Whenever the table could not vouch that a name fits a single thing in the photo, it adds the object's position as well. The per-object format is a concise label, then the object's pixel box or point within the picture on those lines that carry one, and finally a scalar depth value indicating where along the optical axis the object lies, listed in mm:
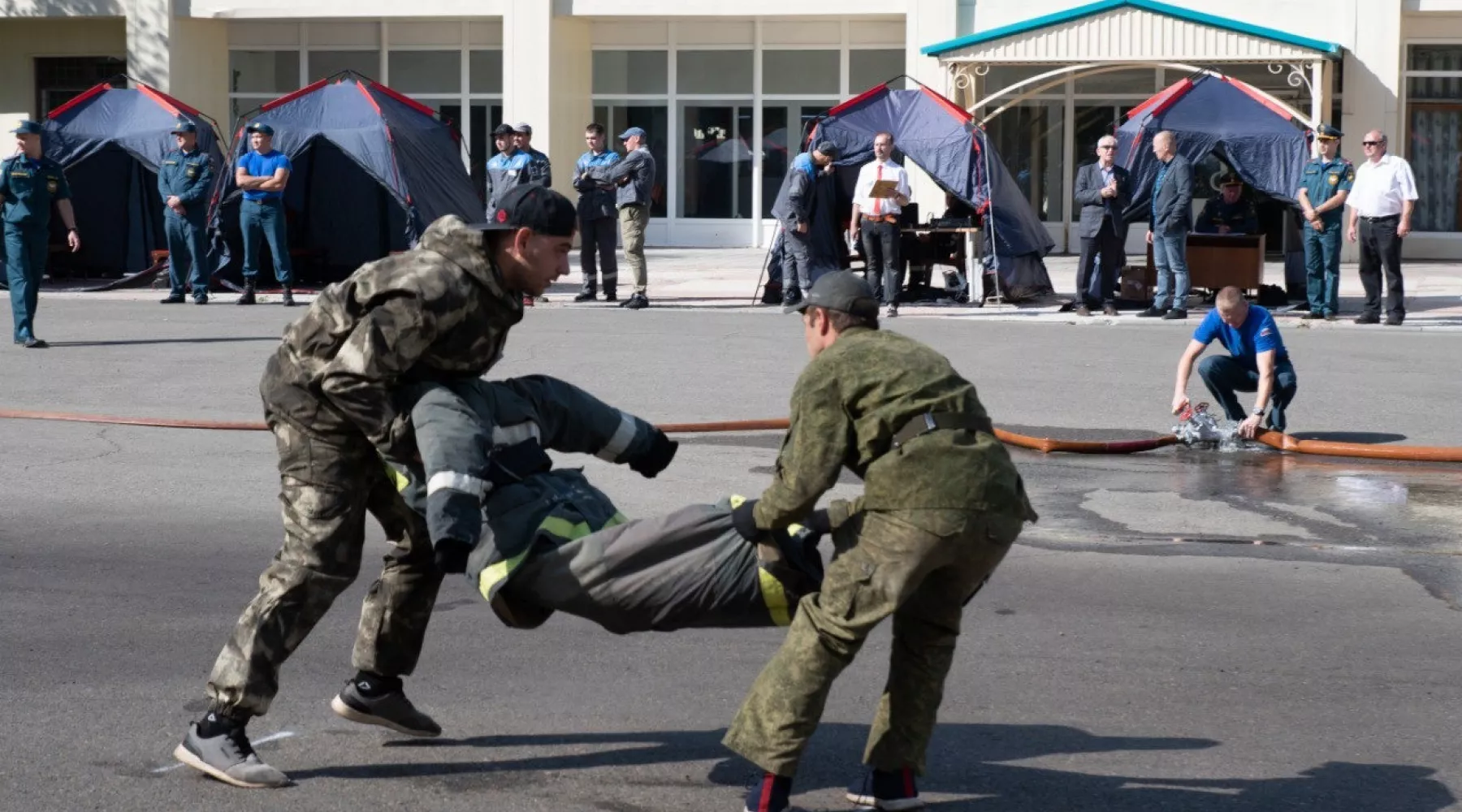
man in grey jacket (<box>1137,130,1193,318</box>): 17500
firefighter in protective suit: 4379
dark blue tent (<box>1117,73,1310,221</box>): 18328
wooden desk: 18519
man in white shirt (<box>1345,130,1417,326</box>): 16734
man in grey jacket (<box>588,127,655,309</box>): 18641
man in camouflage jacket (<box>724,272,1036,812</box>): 4293
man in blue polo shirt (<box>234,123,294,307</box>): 18656
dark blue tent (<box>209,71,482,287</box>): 19656
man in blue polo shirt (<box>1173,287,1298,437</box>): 10445
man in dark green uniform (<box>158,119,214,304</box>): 18891
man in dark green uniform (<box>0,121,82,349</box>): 14656
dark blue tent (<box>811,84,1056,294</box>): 18969
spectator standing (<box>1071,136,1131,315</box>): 17828
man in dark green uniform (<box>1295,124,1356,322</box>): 17219
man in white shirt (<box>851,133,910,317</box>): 18078
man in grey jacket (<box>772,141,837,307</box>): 18281
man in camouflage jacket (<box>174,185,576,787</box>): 4641
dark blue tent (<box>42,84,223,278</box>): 20766
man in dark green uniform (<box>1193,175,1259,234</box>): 18828
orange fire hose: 10203
